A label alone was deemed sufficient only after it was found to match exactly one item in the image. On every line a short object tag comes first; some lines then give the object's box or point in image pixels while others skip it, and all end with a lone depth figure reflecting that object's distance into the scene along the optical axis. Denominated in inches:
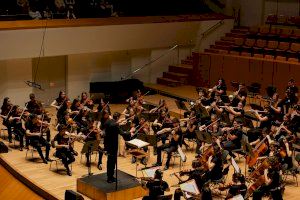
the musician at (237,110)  515.0
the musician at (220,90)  601.0
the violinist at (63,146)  465.4
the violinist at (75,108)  557.9
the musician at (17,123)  529.3
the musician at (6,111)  538.3
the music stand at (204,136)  449.4
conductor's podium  414.6
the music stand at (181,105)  538.1
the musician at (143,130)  500.1
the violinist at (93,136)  480.1
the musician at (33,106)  551.2
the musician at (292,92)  584.1
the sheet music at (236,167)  394.4
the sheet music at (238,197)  336.2
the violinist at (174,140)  476.1
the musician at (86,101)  574.9
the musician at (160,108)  538.9
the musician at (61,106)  572.1
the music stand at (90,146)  436.8
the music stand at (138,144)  428.1
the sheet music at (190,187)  355.0
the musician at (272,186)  385.4
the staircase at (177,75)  770.8
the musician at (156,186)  363.3
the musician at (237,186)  368.2
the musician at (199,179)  359.6
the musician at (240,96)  567.8
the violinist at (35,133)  490.9
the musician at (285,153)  435.8
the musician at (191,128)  514.6
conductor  423.2
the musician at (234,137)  478.0
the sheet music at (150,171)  382.8
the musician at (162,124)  502.9
